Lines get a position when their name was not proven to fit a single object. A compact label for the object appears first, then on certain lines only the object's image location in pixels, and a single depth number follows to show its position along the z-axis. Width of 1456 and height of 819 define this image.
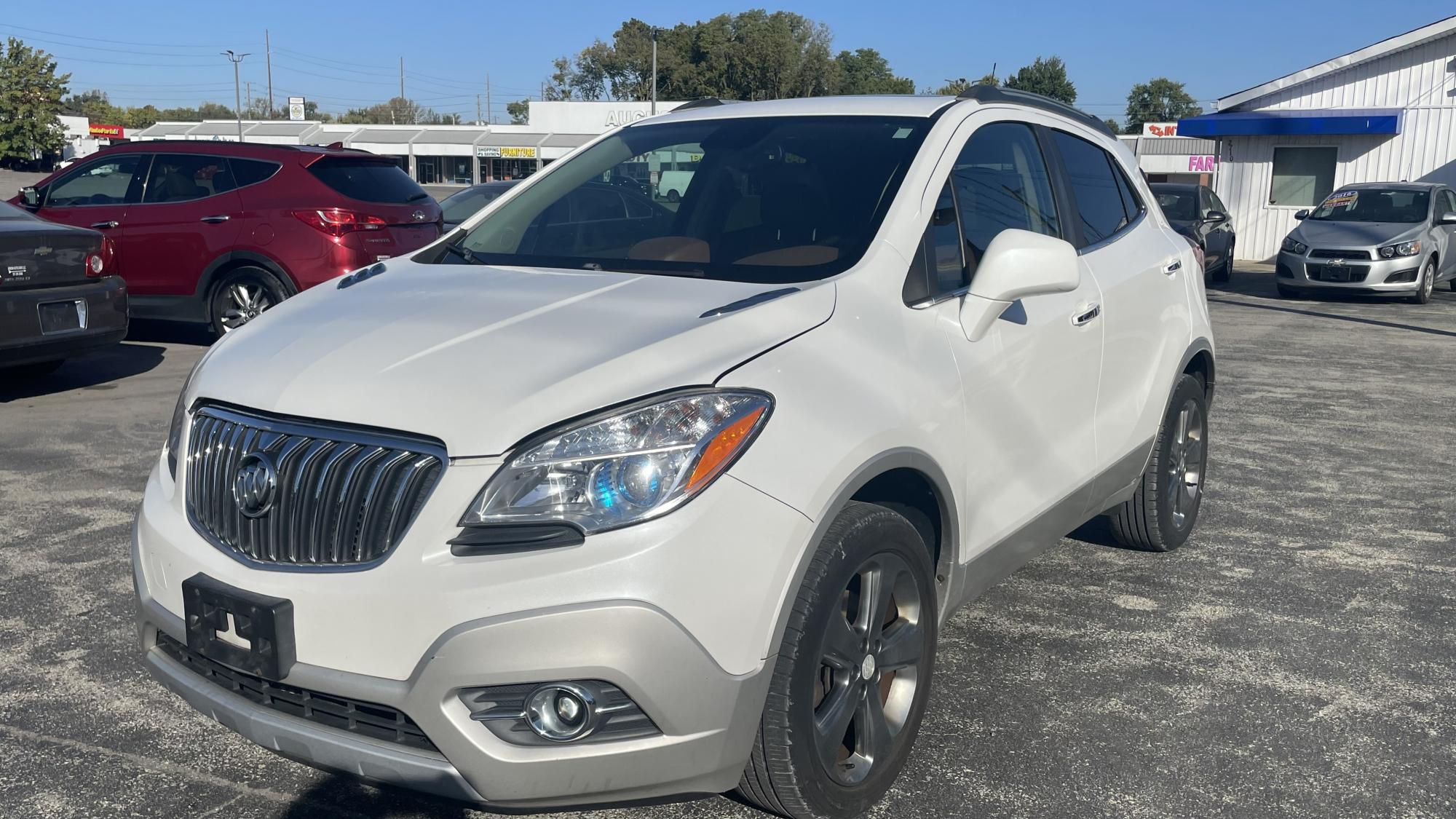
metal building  23.91
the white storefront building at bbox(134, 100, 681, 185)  69.00
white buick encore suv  2.33
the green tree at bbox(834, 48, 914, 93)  108.44
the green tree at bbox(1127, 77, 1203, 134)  129.88
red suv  9.88
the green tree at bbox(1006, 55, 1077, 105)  112.38
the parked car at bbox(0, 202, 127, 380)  7.52
